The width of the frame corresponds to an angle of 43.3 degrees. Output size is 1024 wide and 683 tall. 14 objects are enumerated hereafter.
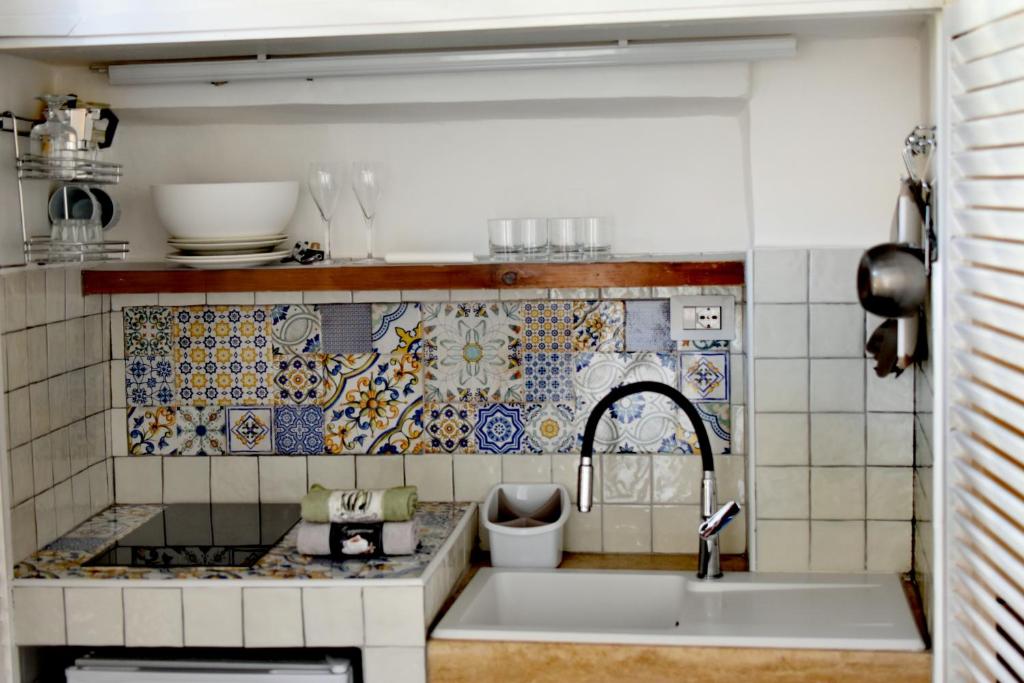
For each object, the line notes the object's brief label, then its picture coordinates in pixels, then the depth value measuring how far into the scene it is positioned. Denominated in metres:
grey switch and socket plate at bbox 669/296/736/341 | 2.95
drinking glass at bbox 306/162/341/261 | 2.86
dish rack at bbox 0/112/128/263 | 2.67
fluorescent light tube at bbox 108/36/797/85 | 2.61
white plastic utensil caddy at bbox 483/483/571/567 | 2.87
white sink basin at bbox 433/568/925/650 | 2.45
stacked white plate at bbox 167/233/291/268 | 2.84
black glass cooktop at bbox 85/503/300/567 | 2.67
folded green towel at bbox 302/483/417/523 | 2.68
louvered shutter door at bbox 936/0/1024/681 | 1.65
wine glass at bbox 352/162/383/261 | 2.88
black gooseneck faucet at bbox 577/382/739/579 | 2.72
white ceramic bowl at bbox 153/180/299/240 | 2.81
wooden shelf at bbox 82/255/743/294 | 2.75
